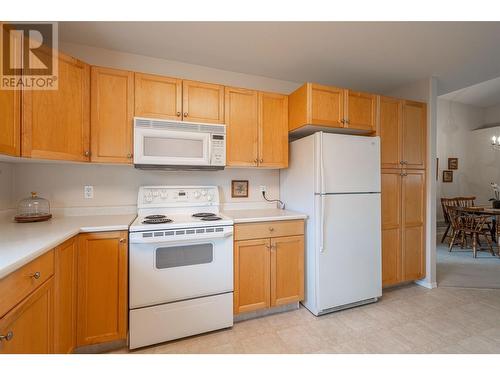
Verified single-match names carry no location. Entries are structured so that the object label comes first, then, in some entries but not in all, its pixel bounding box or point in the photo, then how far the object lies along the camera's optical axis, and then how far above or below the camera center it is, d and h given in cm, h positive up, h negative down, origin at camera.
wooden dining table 380 -40
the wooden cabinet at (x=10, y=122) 132 +39
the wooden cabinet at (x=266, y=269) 199 -72
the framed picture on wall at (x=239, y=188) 256 -1
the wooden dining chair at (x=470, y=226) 397 -67
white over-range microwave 193 +37
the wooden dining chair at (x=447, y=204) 462 -34
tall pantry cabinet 254 +0
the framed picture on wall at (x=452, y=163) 574 +61
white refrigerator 209 -28
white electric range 167 -68
